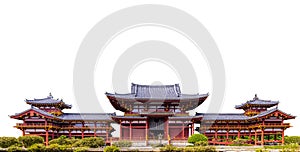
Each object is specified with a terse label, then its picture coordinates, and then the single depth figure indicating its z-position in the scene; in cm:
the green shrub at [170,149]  3353
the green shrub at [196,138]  4062
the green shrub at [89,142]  3725
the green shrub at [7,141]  3600
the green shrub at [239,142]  4200
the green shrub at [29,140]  3803
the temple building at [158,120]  4434
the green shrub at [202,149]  3291
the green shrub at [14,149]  3382
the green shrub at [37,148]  3366
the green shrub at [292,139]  4551
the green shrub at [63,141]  4053
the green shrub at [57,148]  3378
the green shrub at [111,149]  3297
